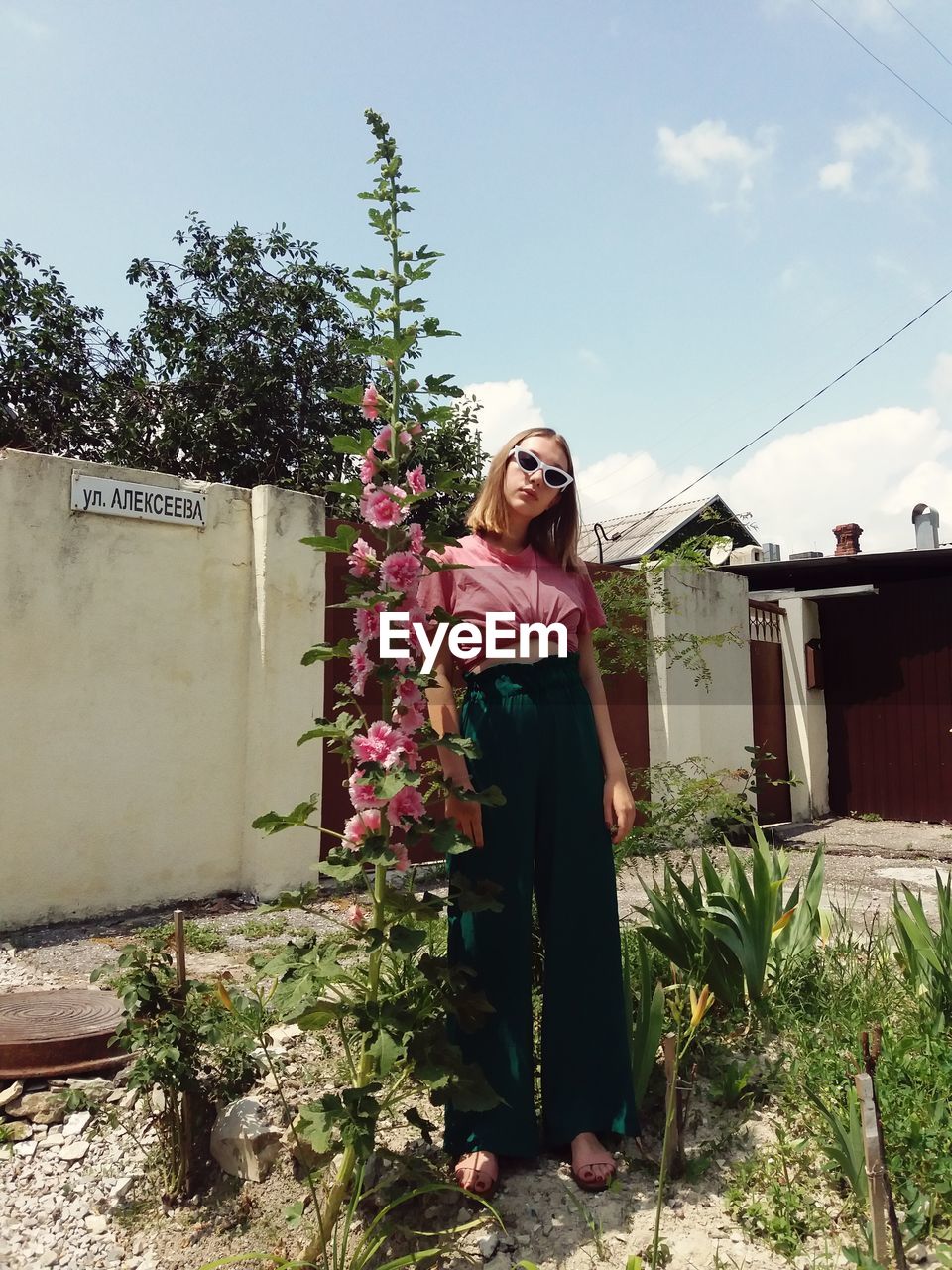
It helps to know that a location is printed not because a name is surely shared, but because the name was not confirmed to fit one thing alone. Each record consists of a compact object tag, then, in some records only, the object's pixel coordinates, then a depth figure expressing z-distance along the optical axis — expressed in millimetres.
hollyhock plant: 1824
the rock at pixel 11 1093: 2453
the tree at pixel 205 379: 11000
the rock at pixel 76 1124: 2400
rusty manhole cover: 2510
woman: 2111
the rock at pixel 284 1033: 2727
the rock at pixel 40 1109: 2439
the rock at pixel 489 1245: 1915
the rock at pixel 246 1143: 2197
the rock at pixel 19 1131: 2383
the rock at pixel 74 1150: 2336
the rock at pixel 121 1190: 2217
